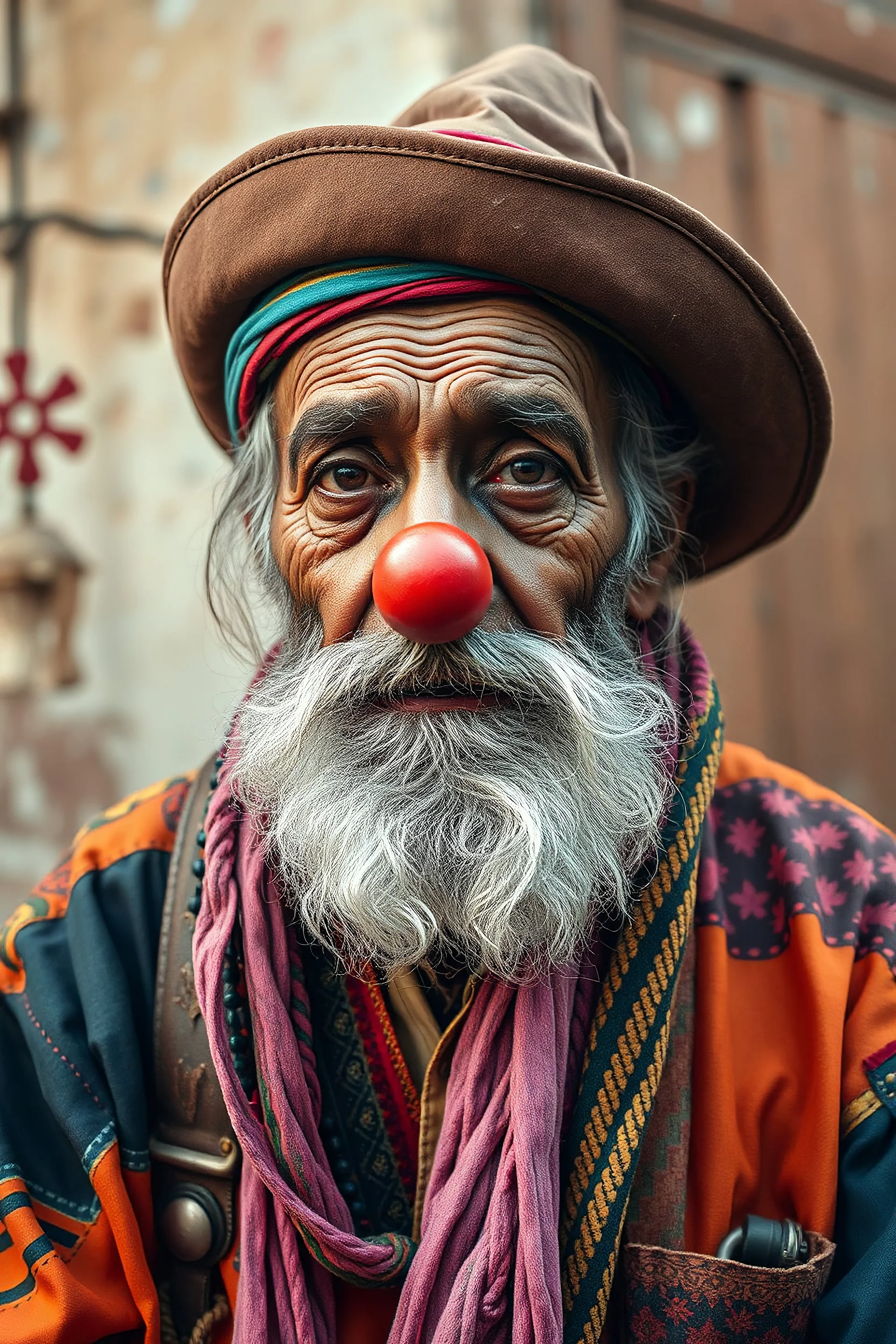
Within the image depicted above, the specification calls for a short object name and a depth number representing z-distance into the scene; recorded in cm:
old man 134
